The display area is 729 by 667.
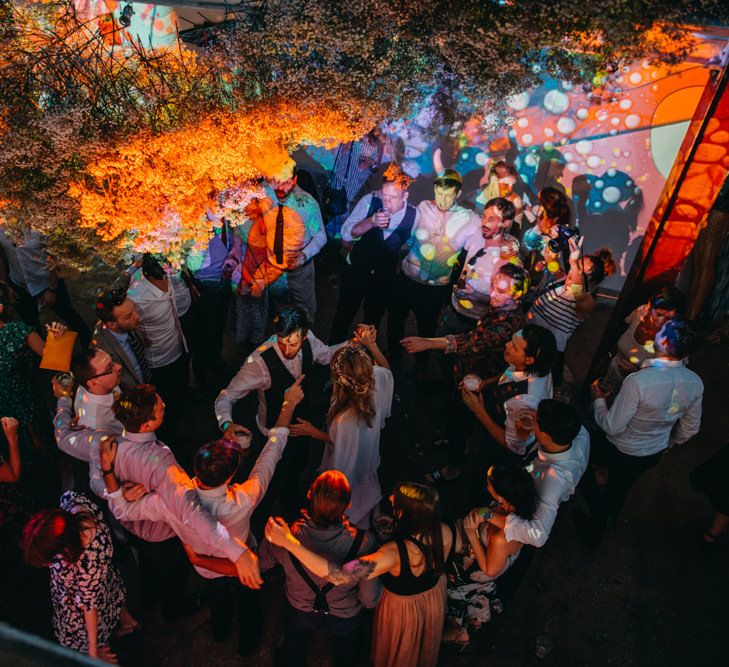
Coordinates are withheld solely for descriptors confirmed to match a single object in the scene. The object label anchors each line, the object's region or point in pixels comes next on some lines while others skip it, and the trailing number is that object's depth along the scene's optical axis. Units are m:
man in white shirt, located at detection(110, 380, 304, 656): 2.70
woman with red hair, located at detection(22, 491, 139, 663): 2.59
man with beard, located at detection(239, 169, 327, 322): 4.98
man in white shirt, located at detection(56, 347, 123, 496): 3.18
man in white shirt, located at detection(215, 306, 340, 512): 3.47
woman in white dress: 3.20
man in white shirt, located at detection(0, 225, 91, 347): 5.09
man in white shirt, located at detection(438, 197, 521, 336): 4.75
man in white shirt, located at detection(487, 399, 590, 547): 2.76
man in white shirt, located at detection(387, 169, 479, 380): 4.98
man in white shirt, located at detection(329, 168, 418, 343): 5.11
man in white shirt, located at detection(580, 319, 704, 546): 3.41
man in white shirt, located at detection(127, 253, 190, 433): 4.16
